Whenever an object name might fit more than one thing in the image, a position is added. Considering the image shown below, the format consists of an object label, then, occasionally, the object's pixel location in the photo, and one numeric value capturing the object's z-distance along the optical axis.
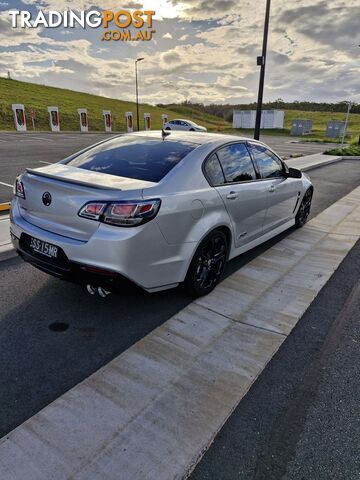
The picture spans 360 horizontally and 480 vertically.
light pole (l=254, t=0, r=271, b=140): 11.20
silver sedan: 2.81
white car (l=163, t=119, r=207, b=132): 31.80
